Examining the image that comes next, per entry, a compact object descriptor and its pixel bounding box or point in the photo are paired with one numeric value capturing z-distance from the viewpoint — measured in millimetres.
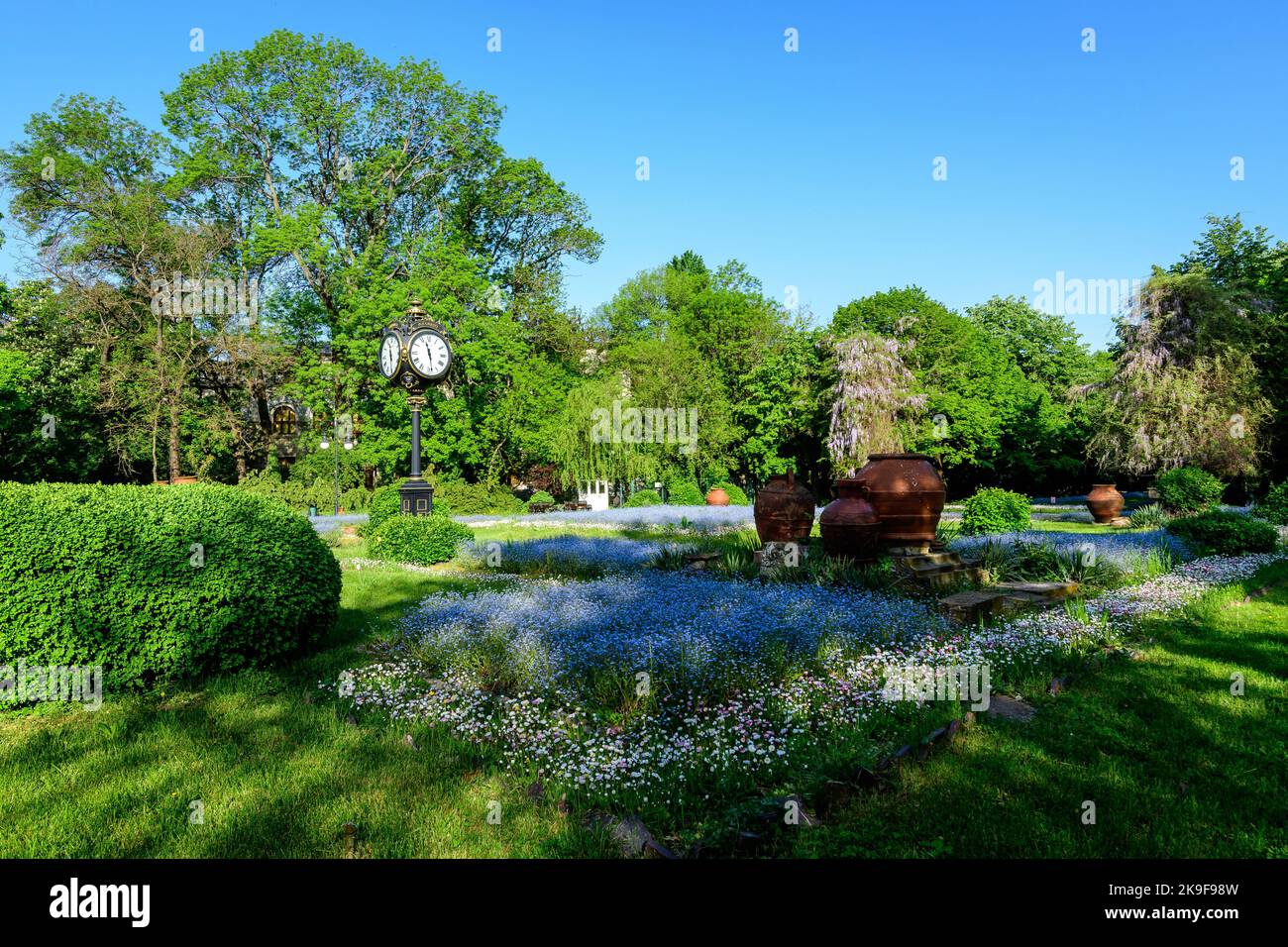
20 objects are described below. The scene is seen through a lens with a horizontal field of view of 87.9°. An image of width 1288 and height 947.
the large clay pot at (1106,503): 19891
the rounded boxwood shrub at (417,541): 13523
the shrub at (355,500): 27719
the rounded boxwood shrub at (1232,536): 12086
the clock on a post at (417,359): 16328
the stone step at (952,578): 9445
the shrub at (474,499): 27359
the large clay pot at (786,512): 11602
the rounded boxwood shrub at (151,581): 5234
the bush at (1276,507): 16562
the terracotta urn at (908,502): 10273
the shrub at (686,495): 28141
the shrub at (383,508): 15647
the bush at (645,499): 28750
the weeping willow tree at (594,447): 28156
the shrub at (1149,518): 17403
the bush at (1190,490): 18641
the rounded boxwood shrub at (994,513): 14164
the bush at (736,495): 32375
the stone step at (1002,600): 7820
